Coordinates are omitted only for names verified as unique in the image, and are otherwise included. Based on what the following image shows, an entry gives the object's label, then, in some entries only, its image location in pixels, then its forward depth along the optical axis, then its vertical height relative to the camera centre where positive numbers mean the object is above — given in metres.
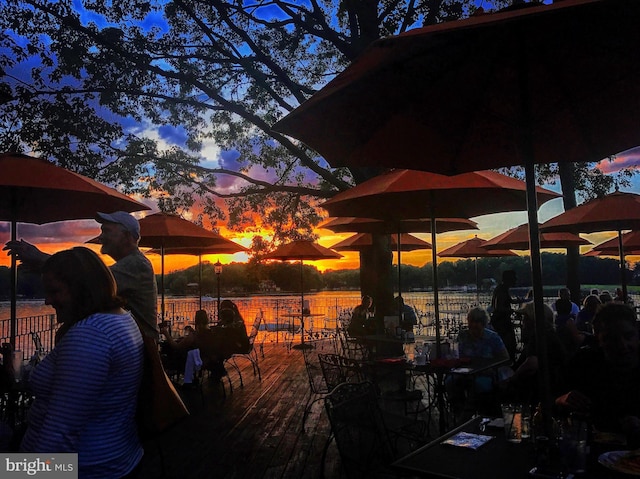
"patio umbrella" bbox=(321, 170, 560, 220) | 4.89 +0.91
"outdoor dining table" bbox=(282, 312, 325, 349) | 13.29 -1.62
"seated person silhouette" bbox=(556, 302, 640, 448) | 2.85 -0.60
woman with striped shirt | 1.81 -0.33
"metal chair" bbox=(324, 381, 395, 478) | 3.24 -0.92
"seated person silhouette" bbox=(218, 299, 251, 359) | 8.60 -0.95
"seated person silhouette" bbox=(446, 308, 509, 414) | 5.27 -0.83
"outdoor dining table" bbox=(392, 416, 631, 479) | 2.08 -0.82
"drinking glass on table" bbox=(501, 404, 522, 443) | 2.56 -0.75
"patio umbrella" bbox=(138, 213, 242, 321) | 8.65 +0.90
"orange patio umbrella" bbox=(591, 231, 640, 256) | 12.10 +0.76
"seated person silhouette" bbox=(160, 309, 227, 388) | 7.87 -1.07
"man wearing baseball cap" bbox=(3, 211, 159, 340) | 3.57 +0.13
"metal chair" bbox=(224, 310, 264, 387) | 9.22 -1.63
